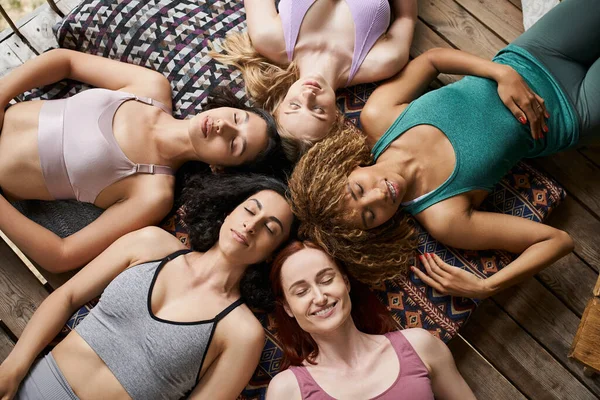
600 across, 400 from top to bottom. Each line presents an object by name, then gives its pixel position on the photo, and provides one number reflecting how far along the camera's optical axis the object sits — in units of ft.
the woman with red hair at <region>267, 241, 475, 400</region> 8.34
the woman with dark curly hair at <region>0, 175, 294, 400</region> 8.38
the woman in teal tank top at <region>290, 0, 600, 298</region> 8.89
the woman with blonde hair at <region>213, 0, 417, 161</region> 9.96
